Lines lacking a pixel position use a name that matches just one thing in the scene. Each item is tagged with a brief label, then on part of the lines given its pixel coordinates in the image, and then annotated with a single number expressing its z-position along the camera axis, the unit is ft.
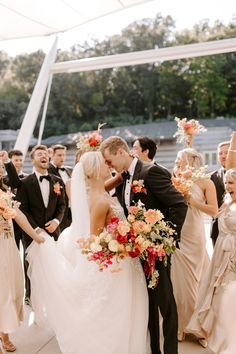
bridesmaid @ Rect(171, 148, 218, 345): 12.46
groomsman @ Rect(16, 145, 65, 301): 14.98
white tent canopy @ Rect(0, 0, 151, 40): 20.98
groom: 10.21
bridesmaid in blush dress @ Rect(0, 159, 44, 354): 11.62
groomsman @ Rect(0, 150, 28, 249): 15.79
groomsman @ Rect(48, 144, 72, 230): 19.55
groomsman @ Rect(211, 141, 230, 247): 15.42
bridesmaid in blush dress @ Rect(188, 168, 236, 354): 11.01
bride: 10.19
